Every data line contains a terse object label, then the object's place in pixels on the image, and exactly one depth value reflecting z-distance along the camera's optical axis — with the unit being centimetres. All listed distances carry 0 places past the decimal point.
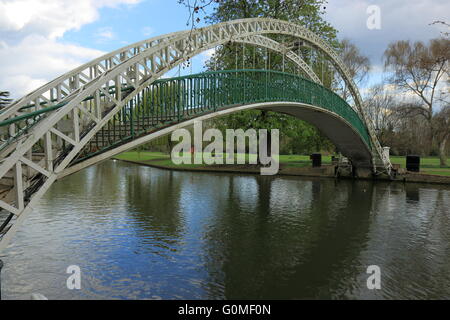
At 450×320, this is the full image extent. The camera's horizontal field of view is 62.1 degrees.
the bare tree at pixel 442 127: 3425
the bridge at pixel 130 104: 802
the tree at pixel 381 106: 4593
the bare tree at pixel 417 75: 3531
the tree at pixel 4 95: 3776
